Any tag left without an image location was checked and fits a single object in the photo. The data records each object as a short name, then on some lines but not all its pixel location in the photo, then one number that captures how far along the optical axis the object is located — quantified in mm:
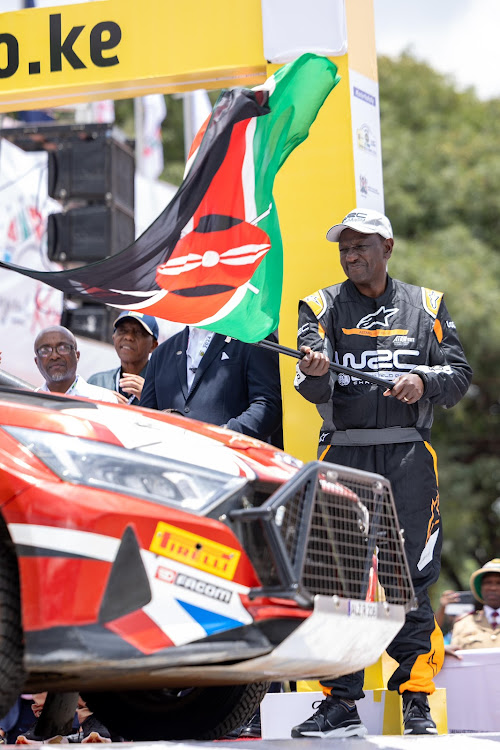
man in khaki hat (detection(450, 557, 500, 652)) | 16250
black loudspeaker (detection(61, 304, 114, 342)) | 22719
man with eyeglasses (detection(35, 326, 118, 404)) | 13437
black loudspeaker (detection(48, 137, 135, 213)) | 22750
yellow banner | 14805
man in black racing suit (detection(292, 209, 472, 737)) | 10789
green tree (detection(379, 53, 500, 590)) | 38781
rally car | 7289
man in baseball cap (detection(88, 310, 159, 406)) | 14687
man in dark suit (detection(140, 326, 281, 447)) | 11969
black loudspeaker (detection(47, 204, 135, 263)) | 22453
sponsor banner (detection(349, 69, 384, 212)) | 14156
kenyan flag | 11422
